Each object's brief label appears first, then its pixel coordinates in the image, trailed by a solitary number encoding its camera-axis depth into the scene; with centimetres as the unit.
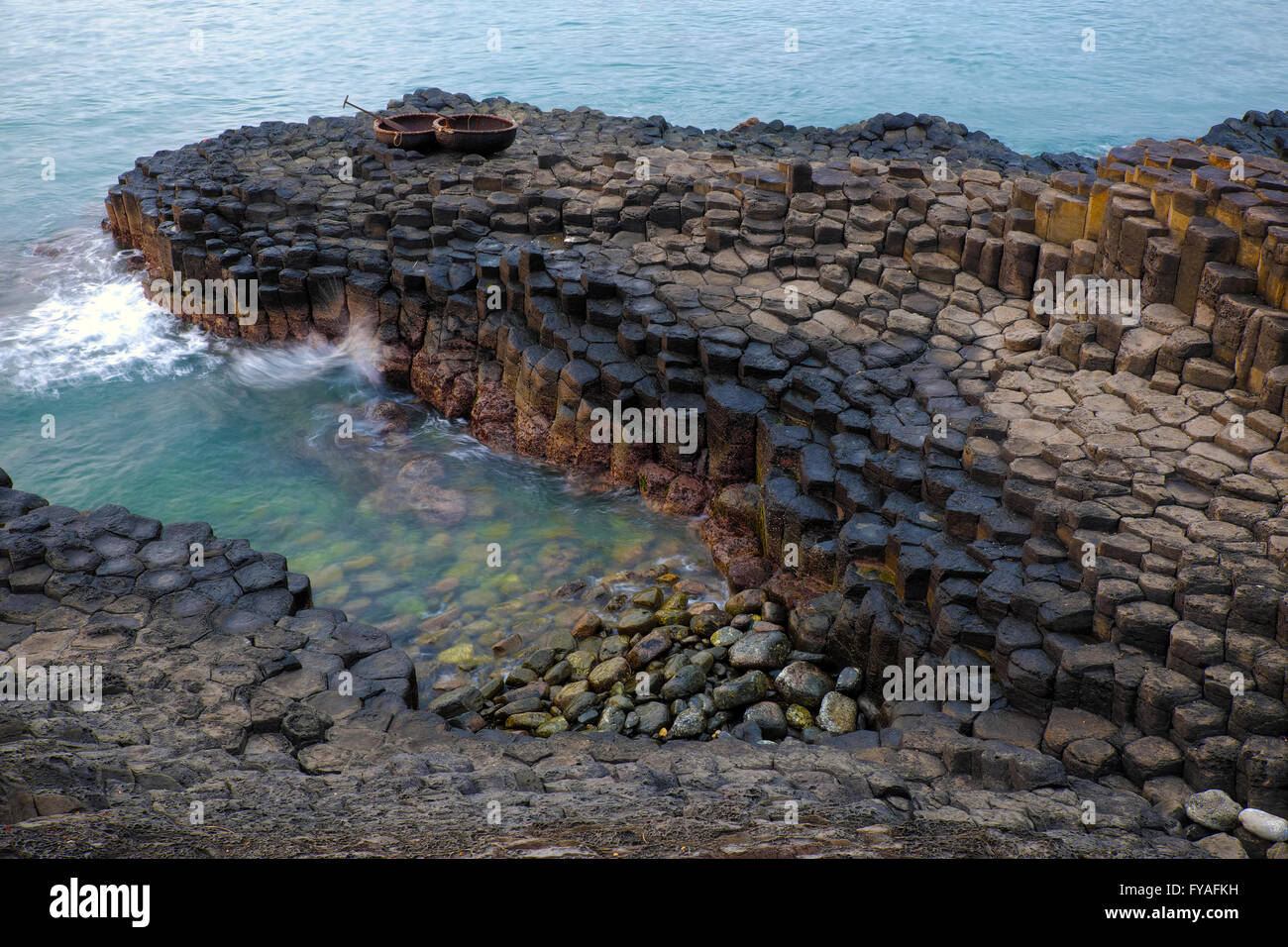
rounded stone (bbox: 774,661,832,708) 662
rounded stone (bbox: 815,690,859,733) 642
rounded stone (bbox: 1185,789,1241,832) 475
